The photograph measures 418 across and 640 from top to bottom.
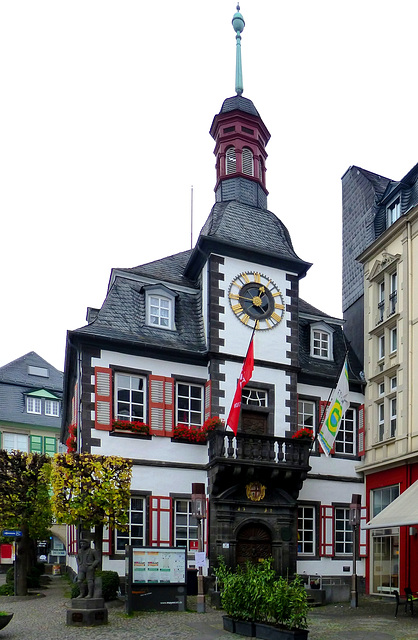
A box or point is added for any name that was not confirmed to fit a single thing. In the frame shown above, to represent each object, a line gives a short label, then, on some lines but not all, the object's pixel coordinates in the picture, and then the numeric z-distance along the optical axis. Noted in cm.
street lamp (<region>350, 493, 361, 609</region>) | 2064
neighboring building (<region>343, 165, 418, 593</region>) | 2286
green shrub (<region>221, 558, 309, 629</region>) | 1315
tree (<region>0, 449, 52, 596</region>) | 2184
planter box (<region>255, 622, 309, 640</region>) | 1248
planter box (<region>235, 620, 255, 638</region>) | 1393
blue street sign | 2139
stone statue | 1662
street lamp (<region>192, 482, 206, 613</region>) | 1903
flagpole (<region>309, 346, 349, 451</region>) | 2293
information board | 1770
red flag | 2069
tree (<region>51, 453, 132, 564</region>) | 1880
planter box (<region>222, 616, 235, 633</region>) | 1470
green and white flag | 2095
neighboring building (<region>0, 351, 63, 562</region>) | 4522
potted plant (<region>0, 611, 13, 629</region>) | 1384
